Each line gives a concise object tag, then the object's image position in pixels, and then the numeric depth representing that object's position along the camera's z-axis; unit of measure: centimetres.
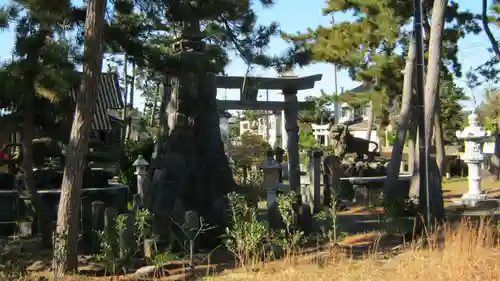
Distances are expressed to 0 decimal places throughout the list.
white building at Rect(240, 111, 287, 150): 4811
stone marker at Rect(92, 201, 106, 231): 824
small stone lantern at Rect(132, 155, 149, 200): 1458
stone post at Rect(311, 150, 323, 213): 1351
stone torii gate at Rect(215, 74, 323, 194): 1341
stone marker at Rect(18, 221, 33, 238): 1023
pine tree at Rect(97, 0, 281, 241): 779
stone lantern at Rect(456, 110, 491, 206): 1449
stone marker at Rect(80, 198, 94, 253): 845
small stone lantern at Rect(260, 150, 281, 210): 917
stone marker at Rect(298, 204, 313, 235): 979
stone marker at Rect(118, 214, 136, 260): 710
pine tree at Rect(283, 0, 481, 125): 1666
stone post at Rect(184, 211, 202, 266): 748
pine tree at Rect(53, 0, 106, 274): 657
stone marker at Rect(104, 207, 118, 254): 714
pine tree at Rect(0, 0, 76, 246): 719
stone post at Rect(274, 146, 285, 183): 2070
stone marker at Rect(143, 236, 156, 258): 755
